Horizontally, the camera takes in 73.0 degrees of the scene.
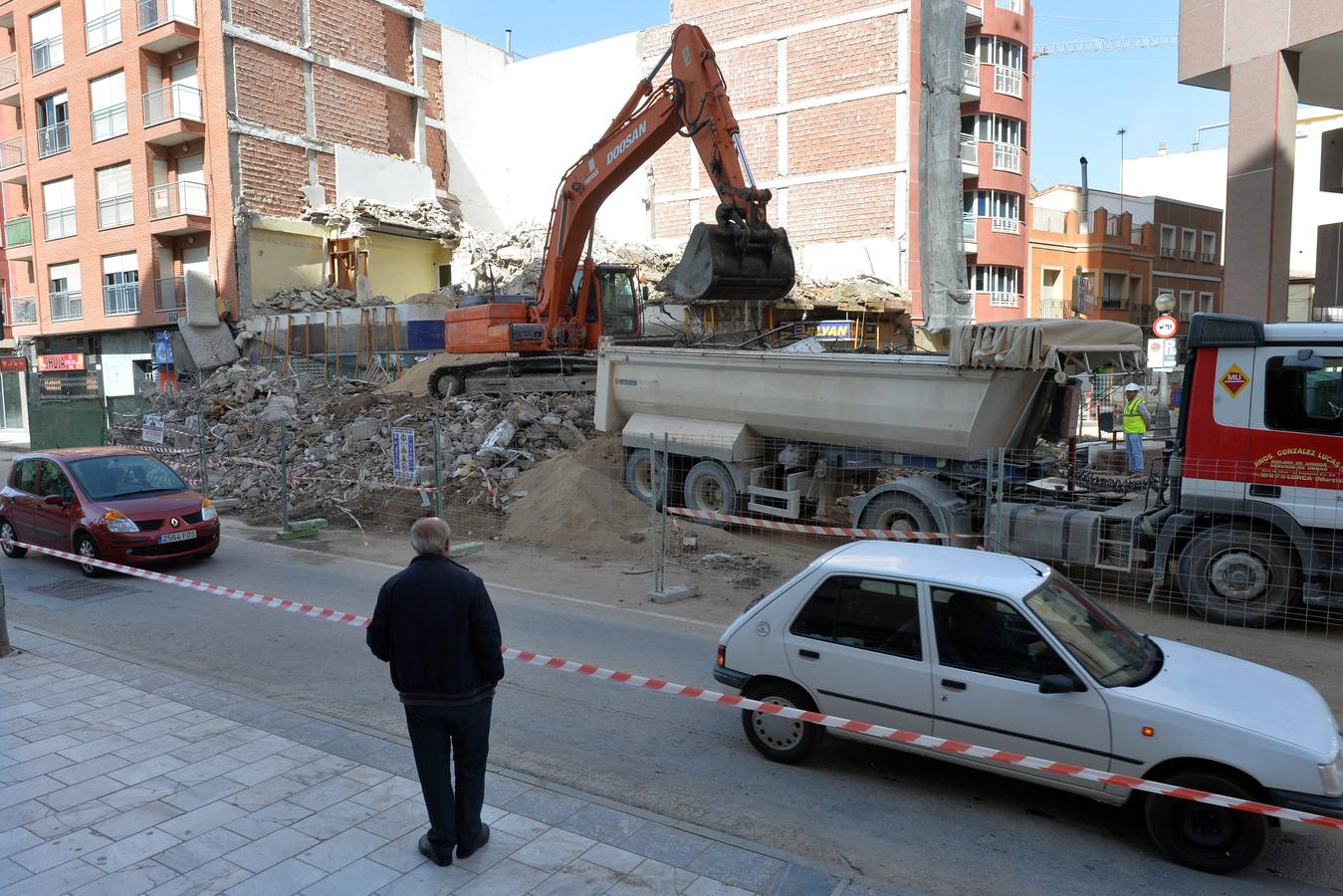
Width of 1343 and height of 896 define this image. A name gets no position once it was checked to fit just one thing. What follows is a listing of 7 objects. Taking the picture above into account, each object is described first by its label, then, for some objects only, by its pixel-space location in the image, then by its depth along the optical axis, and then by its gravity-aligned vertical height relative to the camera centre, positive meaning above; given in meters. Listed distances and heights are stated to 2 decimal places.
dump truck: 8.34 -1.01
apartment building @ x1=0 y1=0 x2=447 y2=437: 31.98 +8.25
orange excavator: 13.89 +1.75
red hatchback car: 10.96 -1.74
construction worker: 13.74 -0.98
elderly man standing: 4.10 -1.34
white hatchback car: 4.27 -1.71
